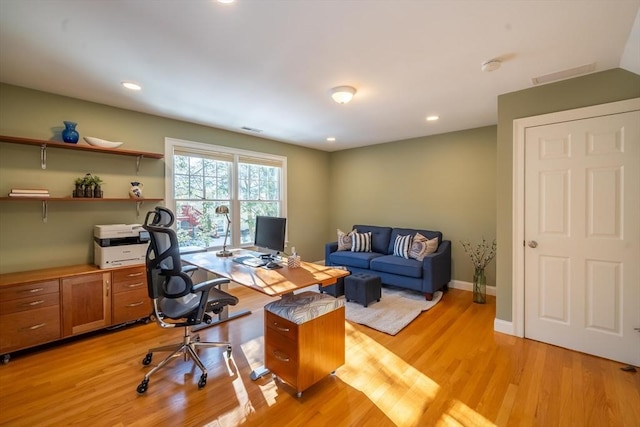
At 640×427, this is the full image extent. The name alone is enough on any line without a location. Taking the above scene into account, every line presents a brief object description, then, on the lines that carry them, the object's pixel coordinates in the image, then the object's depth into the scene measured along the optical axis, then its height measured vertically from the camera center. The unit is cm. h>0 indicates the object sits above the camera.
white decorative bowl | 301 +77
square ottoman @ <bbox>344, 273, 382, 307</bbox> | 366 -98
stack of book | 262 +20
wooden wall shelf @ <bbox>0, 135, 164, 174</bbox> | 264 +69
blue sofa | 391 -74
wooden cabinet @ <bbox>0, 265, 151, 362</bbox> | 247 -85
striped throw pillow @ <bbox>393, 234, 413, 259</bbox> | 445 -51
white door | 236 -19
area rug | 315 -120
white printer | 296 -33
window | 392 +38
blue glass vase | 288 +82
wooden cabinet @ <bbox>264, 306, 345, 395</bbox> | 193 -96
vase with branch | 390 -71
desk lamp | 305 +4
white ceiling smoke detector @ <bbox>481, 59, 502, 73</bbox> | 225 +119
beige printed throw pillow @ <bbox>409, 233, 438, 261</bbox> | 418 -50
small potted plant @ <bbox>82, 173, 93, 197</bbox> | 304 +31
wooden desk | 204 -50
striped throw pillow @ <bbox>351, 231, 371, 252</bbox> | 496 -50
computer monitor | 280 -20
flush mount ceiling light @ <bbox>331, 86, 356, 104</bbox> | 273 +117
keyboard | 271 -47
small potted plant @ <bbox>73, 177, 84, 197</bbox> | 300 +26
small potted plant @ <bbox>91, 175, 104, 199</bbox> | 310 +29
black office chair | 210 -60
